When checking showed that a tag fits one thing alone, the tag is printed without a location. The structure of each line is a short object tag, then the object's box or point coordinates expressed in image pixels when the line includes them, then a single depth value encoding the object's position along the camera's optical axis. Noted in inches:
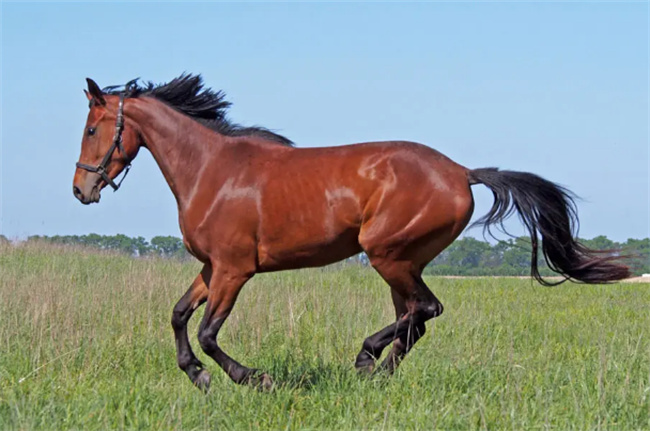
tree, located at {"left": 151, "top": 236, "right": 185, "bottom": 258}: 3138.8
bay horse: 475.8
